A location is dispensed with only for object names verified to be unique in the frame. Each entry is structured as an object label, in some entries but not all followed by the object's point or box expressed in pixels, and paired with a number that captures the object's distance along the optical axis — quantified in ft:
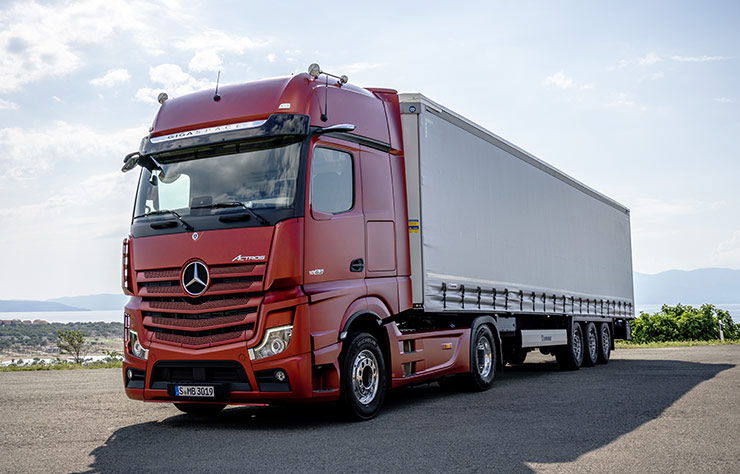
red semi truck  24.38
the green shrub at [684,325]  110.22
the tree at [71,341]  83.10
